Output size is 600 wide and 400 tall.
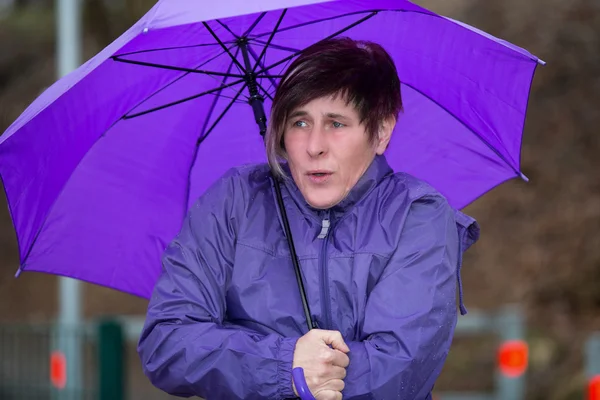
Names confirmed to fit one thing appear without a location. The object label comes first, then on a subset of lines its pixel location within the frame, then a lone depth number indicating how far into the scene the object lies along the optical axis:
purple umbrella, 7.40
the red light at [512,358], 19.52
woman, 6.01
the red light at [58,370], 19.84
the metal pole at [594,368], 12.13
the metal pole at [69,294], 20.19
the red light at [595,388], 12.08
